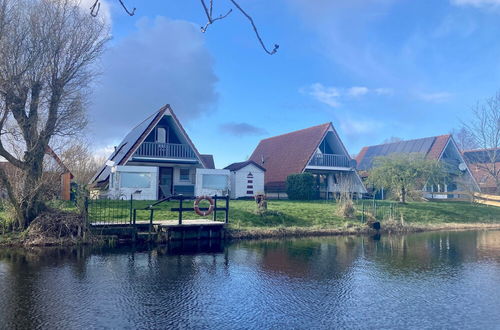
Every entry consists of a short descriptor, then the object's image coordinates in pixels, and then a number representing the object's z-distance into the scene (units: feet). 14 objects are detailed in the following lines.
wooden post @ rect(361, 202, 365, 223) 67.61
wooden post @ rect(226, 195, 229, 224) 56.49
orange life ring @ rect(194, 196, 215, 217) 55.39
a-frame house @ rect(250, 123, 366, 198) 99.96
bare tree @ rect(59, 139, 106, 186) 64.13
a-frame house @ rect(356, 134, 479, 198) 111.55
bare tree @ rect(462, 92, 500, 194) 123.52
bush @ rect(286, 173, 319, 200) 91.04
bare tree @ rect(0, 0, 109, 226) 48.73
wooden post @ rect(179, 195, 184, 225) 52.16
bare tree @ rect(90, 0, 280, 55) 14.79
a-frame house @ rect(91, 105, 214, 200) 79.00
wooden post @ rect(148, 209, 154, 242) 51.70
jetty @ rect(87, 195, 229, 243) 50.31
